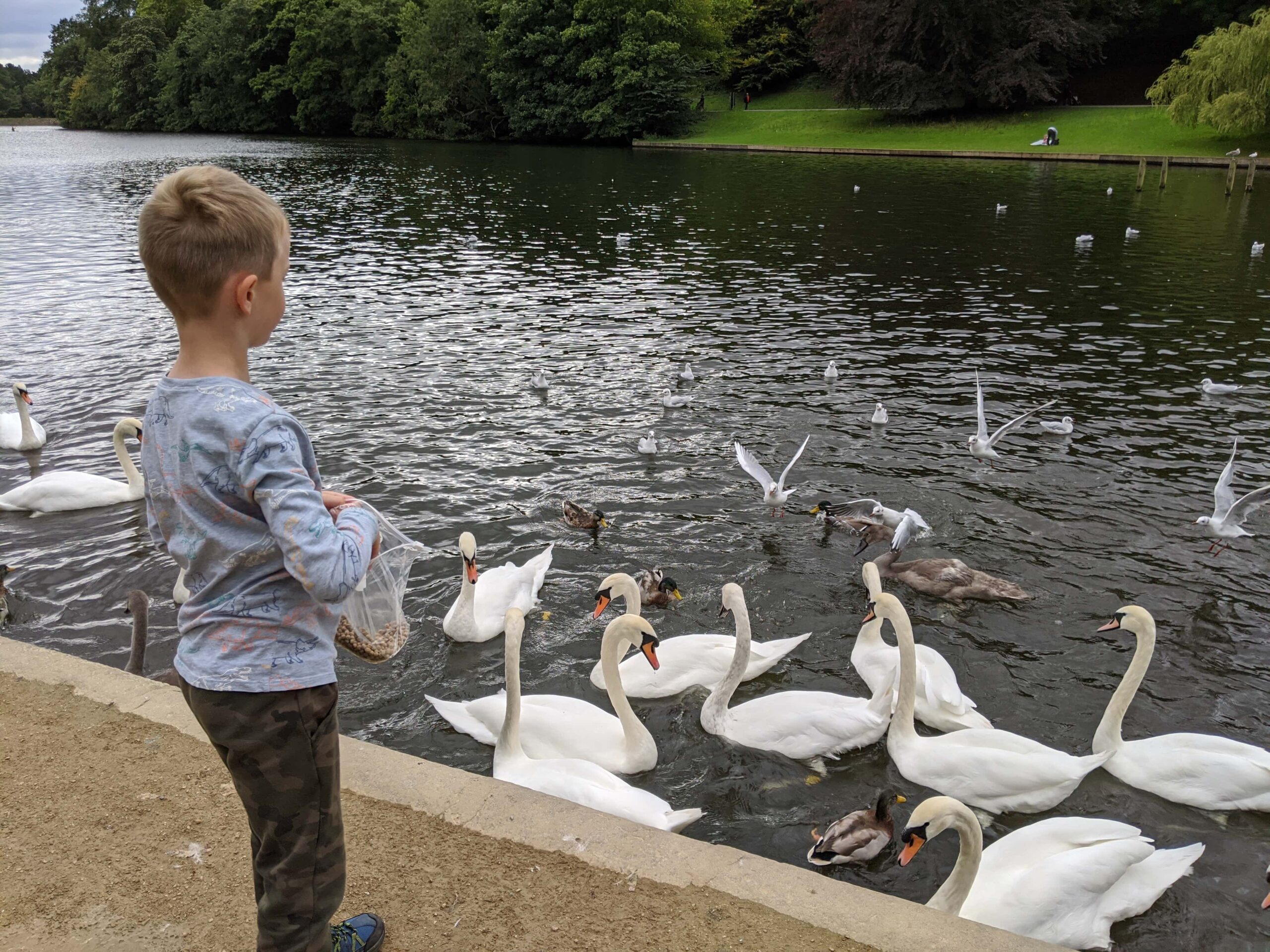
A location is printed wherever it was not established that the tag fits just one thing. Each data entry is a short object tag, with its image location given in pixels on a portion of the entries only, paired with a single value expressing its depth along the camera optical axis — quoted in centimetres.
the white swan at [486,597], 729
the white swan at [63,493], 954
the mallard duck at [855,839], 501
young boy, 231
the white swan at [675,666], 679
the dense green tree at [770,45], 6981
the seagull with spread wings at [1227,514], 830
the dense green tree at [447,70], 6919
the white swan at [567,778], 491
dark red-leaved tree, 5216
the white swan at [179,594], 743
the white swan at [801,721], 598
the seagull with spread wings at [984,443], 1048
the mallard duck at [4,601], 764
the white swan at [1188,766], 537
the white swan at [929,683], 623
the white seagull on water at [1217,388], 1254
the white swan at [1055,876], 436
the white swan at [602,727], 580
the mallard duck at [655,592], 784
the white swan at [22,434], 1124
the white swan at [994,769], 543
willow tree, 3894
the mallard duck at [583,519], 918
